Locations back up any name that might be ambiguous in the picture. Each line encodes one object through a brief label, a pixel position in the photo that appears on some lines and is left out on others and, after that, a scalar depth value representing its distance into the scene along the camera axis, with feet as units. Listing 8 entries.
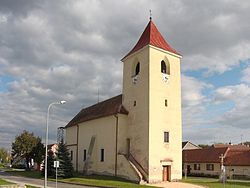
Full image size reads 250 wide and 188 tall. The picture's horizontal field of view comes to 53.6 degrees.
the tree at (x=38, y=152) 148.98
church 83.67
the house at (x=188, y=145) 179.08
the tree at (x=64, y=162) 92.78
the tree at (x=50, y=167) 98.60
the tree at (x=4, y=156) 319.21
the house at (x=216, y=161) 124.63
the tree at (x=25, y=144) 152.17
